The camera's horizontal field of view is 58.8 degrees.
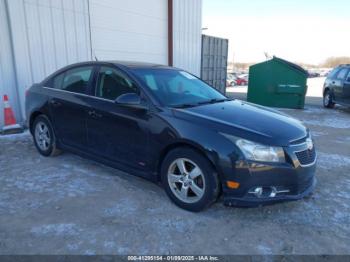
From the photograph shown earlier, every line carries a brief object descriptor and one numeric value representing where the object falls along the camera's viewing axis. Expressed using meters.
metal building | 6.75
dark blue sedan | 3.00
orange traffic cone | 6.52
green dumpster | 11.05
